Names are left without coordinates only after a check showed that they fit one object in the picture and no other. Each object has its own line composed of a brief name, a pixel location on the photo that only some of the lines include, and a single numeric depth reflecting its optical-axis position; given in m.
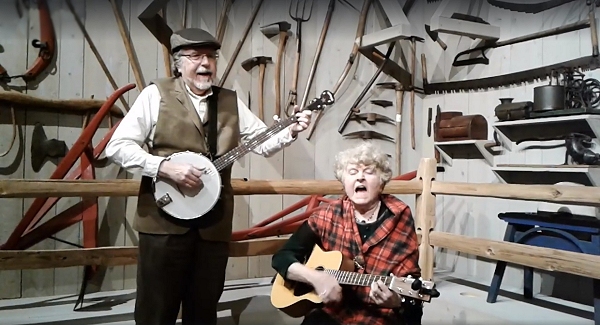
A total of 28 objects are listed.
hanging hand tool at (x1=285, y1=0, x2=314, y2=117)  3.47
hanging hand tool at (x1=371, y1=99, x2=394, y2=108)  3.83
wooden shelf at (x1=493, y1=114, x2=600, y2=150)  2.64
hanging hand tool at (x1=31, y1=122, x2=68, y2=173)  2.84
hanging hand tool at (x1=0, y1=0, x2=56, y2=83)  2.80
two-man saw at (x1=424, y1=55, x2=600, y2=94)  2.84
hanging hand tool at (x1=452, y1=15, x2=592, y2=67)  2.93
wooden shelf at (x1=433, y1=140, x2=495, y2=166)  3.39
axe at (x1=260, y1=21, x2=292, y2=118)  3.40
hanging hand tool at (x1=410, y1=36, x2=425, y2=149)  3.95
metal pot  2.77
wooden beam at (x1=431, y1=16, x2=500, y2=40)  3.28
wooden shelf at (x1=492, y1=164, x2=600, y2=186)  2.57
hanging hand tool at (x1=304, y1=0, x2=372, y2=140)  3.63
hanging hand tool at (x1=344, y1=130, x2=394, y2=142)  3.74
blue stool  2.45
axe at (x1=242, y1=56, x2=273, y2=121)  3.38
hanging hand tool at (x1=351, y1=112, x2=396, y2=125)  3.75
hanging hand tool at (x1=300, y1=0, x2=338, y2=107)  3.56
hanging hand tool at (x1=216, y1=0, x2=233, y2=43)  3.25
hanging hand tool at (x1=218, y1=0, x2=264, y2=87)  3.31
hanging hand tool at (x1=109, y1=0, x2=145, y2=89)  2.99
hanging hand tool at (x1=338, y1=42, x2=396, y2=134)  3.71
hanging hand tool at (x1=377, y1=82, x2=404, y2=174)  3.88
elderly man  1.72
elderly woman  1.56
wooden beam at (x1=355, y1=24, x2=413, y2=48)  3.33
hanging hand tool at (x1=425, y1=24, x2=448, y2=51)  3.91
